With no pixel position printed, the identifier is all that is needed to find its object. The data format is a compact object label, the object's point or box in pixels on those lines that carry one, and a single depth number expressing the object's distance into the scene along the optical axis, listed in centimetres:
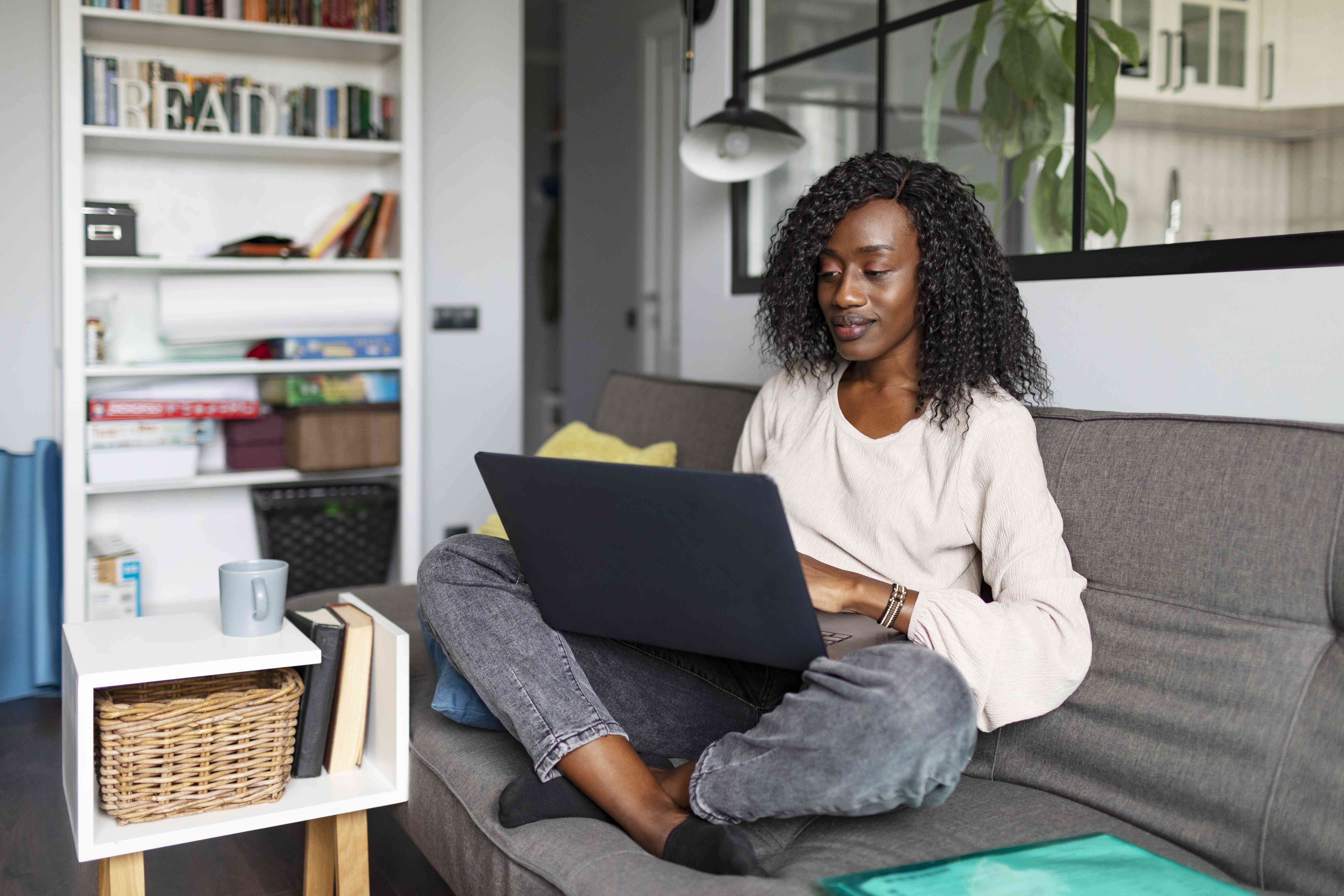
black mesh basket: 307
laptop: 116
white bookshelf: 276
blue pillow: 154
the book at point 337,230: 304
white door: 464
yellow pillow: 219
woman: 115
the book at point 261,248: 293
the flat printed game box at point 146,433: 283
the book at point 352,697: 156
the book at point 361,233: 308
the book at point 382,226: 311
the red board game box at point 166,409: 283
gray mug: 151
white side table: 134
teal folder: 101
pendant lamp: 244
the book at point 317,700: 153
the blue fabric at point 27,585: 277
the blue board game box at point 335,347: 301
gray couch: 116
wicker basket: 135
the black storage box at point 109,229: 278
